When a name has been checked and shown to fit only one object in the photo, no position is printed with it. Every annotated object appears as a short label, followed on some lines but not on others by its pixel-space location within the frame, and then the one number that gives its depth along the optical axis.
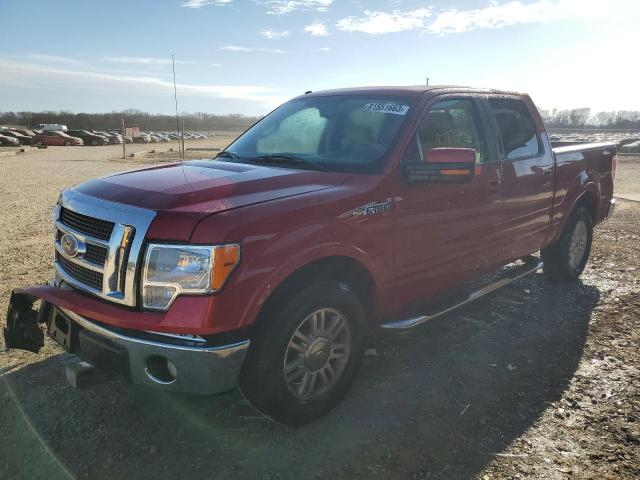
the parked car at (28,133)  45.19
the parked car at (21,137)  41.44
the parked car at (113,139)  47.78
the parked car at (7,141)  35.56
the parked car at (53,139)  40.78
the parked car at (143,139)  52.36
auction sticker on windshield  3.56
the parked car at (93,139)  45.72
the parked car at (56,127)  56.50
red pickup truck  2.41
